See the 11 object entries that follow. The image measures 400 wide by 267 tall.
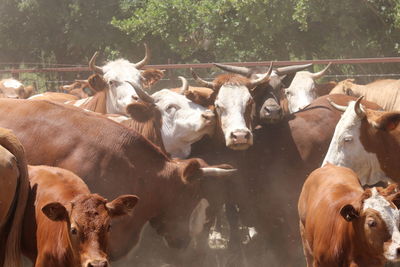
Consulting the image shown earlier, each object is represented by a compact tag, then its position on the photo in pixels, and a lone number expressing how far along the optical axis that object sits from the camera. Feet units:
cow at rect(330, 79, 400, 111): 46.20
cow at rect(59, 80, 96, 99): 59.40
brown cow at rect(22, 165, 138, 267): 24.40
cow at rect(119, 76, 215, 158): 38.42
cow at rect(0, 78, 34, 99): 59.52
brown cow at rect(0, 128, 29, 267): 26.99
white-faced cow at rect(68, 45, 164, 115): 43.22
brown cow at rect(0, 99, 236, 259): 32.55
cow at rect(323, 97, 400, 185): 33.86
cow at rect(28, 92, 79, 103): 49.79
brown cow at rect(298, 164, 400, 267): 25.20
